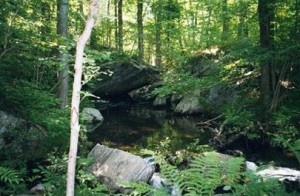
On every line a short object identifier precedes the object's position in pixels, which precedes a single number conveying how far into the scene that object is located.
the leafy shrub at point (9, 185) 5.22
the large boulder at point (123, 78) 18.30
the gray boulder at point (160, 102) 20.98
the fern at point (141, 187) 4.04
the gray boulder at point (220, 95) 15.20
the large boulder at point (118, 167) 7.51
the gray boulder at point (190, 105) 16.90
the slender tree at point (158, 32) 22.42
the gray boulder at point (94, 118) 14.11
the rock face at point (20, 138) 7.30
